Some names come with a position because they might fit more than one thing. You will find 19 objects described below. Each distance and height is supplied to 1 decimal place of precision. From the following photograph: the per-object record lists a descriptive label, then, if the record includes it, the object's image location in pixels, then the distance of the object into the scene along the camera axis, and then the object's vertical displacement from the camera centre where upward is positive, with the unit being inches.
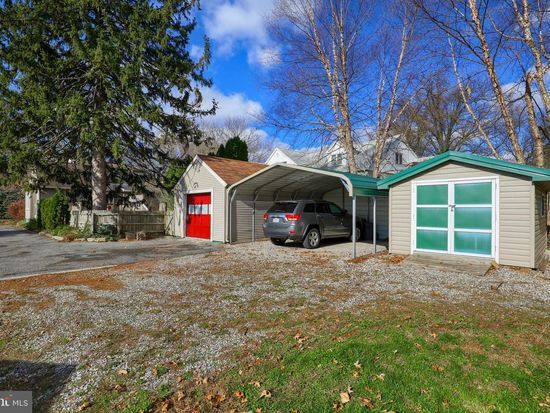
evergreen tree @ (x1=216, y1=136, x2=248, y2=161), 874.8 +158.6
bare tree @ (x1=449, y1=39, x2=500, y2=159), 524.2 +205.7
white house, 795.5 +158.6
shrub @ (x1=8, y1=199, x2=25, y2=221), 1099.3 -10.1
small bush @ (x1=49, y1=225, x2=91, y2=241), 566.1 -45.8
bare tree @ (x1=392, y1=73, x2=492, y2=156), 765.7 +244.3
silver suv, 443.2 -17.7
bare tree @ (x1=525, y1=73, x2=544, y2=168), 458.6 +134.8
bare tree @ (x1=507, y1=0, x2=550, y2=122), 419.5 +225.3
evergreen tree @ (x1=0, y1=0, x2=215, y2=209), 534.9 +226.1
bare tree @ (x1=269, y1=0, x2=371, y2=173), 647.8 +287.7
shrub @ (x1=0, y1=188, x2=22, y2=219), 1152.2 +35.1
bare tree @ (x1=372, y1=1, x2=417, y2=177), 624.1 +213.0
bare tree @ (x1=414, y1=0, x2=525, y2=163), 442.3 +232.2
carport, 483.5 +30.5
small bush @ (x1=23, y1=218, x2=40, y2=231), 802.2 -45.4
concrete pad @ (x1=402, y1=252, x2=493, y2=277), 302.0 -53.5
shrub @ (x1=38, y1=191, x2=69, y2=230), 689.6 -7.8
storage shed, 305.1 +1.4
